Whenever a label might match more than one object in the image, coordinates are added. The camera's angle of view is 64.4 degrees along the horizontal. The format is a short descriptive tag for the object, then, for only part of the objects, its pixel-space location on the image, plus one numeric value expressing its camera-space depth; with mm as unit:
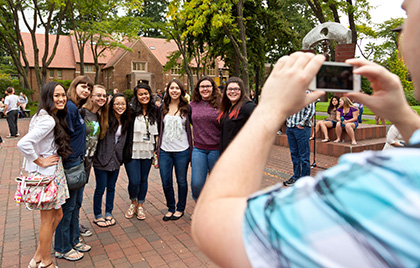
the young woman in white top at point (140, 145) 5203
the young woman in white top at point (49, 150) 3461
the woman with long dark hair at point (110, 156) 4855
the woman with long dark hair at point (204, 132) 5082
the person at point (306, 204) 525
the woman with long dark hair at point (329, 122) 10195
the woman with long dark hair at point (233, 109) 4828
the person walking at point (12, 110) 14430
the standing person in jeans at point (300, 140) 6996
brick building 49000
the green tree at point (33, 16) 18047
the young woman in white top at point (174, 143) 5250
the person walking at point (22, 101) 22900
